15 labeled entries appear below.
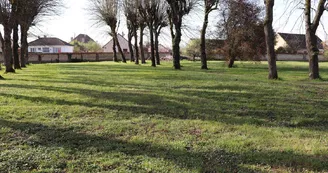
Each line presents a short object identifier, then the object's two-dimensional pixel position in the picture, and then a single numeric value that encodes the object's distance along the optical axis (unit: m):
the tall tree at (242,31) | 28.95
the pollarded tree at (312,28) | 15.23
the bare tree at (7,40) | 17.84
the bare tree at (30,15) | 23.71
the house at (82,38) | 102.94
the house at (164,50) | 64.18
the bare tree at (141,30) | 33.90
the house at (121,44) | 84.31
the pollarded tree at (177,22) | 23.18
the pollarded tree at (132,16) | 31.83
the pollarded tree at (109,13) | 38.75
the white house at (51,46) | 80.94
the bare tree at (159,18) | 31.42
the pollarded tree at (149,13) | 29.38
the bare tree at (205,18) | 25.16
